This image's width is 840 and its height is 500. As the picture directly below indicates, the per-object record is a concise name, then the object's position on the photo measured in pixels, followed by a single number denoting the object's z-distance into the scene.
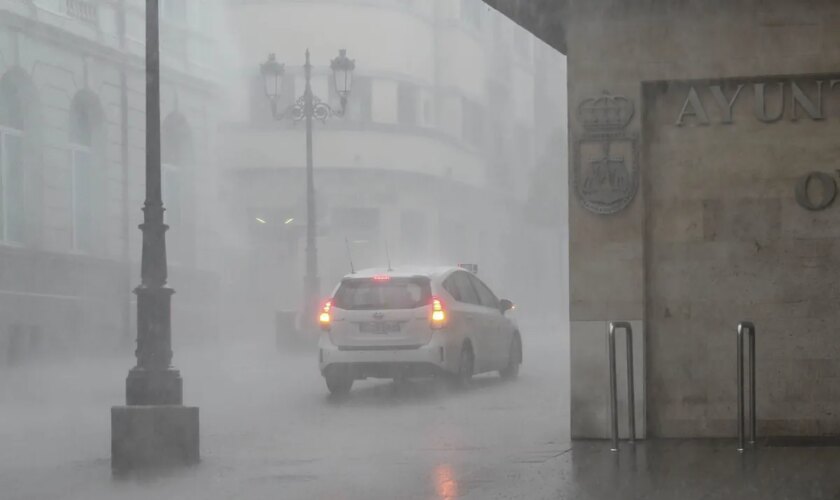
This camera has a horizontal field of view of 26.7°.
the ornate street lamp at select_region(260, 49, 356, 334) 34.41
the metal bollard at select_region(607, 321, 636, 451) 12.38
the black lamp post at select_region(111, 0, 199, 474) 12.39
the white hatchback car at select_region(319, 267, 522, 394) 20.00
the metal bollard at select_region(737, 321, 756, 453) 12.23
